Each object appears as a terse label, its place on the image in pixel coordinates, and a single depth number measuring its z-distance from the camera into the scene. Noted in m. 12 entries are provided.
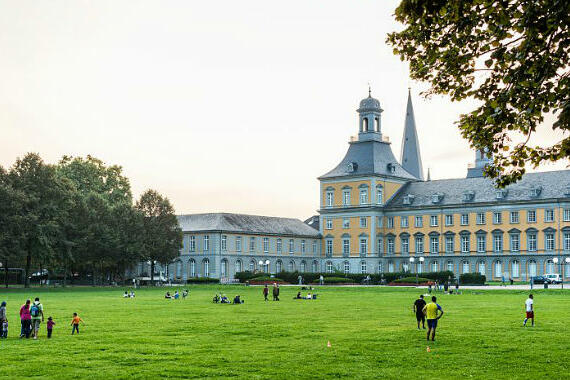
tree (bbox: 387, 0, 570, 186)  19.23
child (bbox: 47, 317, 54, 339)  32.44
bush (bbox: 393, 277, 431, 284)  95.20
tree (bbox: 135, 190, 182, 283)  103.81
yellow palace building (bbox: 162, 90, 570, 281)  112.00
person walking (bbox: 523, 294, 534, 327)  35.88
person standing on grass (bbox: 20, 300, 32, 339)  31.60
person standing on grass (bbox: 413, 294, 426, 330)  34.86
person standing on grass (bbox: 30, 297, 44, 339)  31.75
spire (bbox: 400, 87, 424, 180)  159.38
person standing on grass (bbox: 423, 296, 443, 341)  30.08
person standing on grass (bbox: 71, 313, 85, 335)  33.88
